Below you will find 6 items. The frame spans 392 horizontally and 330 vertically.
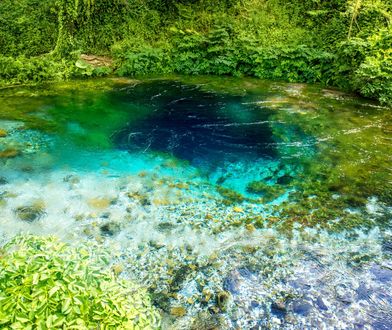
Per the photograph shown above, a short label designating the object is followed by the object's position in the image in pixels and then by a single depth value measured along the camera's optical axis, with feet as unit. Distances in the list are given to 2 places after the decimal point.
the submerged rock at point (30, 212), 19.42
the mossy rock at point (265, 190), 22.50
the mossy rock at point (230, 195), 21.90
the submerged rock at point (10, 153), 25.66
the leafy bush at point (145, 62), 44.57
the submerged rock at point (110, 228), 18.51
